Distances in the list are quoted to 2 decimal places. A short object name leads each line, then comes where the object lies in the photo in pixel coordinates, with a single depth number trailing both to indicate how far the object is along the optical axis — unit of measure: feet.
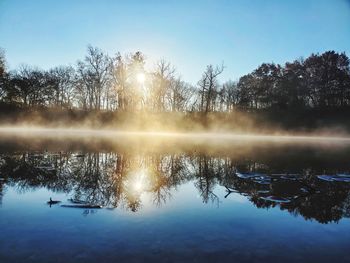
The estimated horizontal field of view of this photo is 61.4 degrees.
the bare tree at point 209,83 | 168.17
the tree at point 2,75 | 181.37
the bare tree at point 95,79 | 169.48
